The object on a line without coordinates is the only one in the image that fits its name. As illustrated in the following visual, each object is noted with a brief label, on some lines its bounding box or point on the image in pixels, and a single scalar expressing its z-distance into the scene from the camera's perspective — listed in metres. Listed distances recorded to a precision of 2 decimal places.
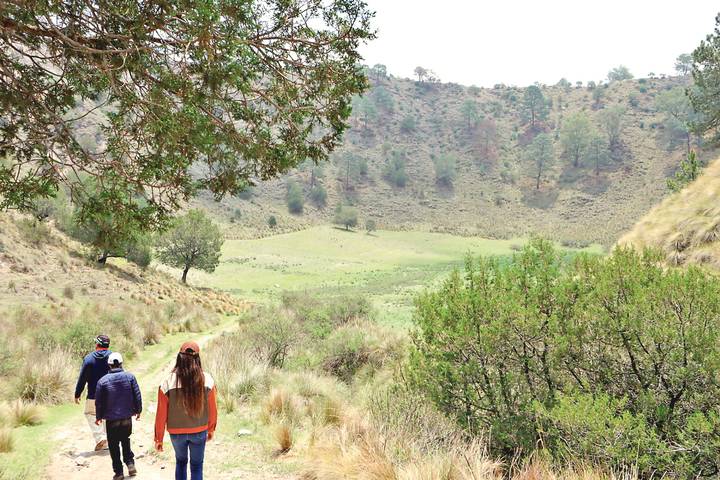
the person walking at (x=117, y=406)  6.11
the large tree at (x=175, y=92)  5.50
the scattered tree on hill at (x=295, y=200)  99.38
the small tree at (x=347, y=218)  89.69
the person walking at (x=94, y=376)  7.20
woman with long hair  4.95
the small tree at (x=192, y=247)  39.91
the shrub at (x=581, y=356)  5.04
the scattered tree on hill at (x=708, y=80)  22.39
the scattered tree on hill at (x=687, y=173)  24.48
